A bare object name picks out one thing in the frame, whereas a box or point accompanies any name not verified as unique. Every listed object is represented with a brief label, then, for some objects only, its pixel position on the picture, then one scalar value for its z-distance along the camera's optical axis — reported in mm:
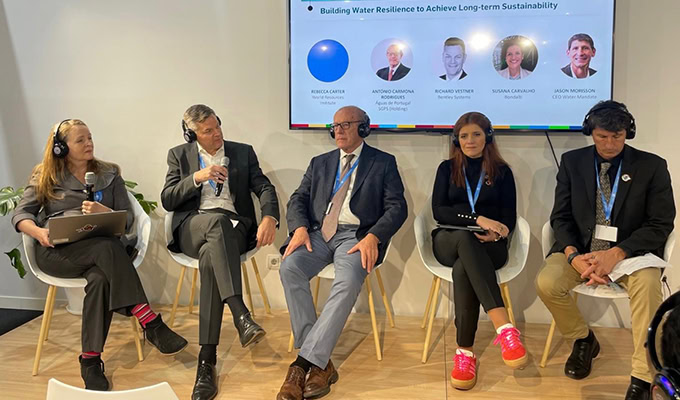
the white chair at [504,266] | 2732
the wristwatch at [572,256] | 2572
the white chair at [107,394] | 1177
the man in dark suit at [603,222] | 2496
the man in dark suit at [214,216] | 2531
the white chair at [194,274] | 2908
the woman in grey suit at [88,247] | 2531
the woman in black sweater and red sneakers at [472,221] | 2502
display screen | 3072
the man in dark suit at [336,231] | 2434
